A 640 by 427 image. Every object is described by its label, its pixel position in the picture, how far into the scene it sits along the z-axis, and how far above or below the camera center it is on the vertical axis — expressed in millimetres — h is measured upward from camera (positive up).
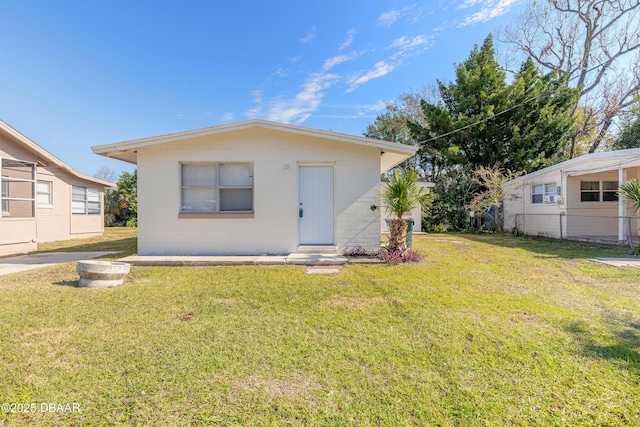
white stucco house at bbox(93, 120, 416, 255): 7461 +566
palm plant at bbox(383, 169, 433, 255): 6828 +302
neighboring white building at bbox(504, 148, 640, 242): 10180 +493
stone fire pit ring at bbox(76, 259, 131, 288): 4738 -1007
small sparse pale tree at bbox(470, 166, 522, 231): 14727 +877
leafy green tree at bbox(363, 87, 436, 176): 23922 +7969
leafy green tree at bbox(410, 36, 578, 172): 17172 +5702
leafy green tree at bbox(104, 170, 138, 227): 20734 +761
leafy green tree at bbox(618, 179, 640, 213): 7853 +610
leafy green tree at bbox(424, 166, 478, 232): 16078 +250
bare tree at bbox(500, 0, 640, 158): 19453 +11836
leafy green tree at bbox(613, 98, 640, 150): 17297 +4838
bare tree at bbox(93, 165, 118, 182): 34500 +4765
